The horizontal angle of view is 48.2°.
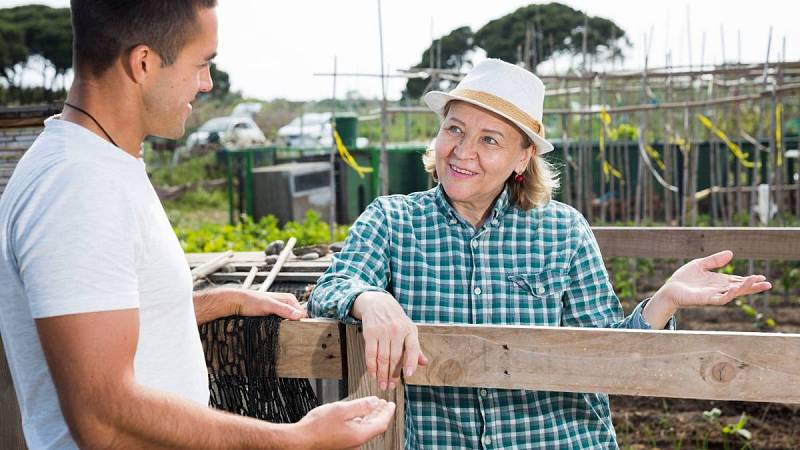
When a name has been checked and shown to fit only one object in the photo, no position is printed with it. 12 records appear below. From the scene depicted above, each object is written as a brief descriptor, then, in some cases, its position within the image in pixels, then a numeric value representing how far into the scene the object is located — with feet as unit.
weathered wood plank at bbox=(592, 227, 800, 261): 11.00
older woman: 7.02
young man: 3.84
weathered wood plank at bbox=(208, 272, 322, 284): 9.30
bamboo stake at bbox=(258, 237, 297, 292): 8.77
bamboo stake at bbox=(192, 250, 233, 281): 9.68
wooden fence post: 5.85
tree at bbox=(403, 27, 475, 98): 139.23
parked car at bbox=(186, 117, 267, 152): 65.01
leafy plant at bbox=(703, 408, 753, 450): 14.35
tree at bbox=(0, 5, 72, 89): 113.50
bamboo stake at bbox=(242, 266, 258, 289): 9.15
